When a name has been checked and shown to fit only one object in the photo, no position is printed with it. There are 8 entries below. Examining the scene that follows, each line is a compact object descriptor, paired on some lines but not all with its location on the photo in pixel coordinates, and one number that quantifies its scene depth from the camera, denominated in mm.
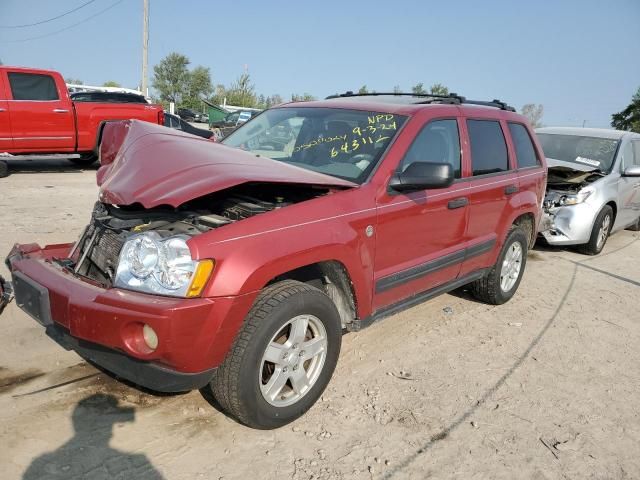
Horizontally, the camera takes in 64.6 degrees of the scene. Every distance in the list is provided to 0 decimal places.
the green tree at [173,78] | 56375
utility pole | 24297
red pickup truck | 9336
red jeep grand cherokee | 2328
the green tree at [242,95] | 45094
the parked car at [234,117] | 24328
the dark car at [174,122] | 13172
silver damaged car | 6664
